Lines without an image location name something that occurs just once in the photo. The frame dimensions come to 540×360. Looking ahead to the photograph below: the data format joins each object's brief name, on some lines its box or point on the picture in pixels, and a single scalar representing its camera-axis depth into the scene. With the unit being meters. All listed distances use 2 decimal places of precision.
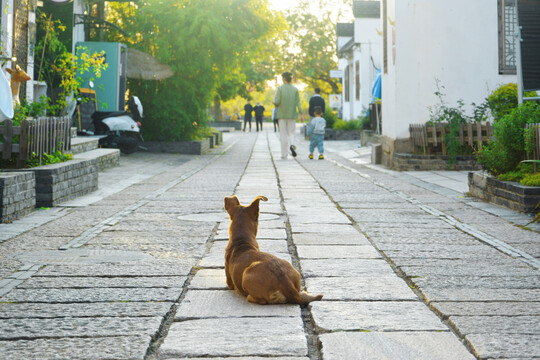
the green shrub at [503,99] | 13.21
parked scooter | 17.03
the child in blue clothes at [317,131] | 17.94
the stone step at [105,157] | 10.77
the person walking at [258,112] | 45.01
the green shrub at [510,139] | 8.92
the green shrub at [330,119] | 32.16
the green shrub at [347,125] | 31.40
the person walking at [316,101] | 27.83
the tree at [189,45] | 18.88
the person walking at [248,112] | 44.31
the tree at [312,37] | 51.56
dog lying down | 3.99
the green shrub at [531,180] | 8.11
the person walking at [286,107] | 18.02
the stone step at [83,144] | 12.47
